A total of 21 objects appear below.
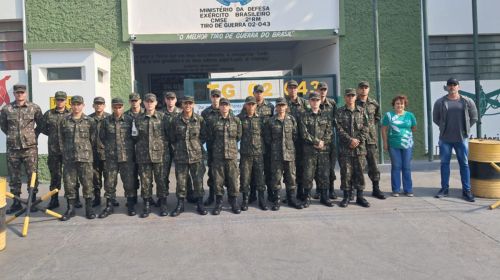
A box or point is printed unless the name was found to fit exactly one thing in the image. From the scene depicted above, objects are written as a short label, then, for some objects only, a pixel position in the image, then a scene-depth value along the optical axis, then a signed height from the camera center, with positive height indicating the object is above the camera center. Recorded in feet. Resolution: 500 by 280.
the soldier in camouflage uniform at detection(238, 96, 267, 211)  21.98 -0.96
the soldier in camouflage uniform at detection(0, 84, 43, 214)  22.66 +0.15
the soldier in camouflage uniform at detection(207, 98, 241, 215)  21.66 -0.94
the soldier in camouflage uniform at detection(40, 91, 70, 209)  22.89 +0.05
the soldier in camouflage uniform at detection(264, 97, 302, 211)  21.86 -0.77
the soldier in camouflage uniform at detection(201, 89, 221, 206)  22.35 +0.92
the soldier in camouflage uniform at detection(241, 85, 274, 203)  22.86 +0.88
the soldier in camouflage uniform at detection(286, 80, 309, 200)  23.09 +1.00
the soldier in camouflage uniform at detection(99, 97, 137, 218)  21.49 -0.74
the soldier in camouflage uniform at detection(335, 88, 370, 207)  22.27 -0.84
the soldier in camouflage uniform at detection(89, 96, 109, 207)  22.52 -0.76
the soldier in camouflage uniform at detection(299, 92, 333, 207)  22.08 -0.64
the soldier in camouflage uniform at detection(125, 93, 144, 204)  22.18 +1.25
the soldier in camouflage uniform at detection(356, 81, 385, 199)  22.91 +0.02
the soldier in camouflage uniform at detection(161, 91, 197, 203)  22.13 +0.85
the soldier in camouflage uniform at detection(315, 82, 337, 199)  22.82 +1.01
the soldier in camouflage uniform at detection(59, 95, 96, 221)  21.25 -0.75
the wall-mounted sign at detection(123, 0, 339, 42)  32.50 +7.92
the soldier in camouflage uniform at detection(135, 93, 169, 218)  21.45 -0.66
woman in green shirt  23.71 -0.58
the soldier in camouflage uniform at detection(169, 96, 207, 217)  21.49 -0.67
